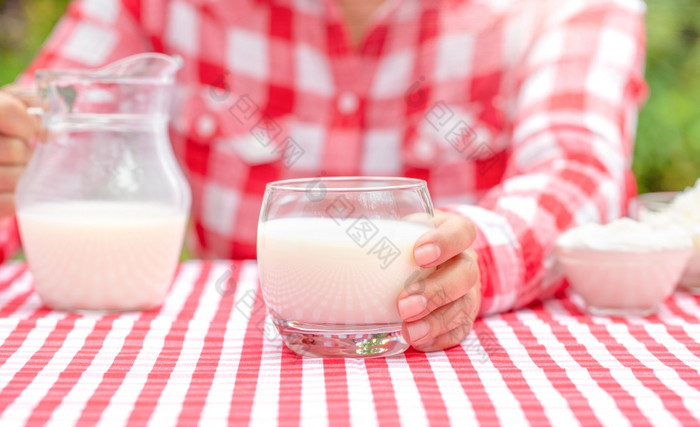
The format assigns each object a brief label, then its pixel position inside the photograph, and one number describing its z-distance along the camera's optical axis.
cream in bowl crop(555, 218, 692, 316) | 0.87
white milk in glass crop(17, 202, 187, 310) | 0.87
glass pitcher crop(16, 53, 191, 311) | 0.88
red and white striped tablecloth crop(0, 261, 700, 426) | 0.55
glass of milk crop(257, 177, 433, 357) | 0.66
